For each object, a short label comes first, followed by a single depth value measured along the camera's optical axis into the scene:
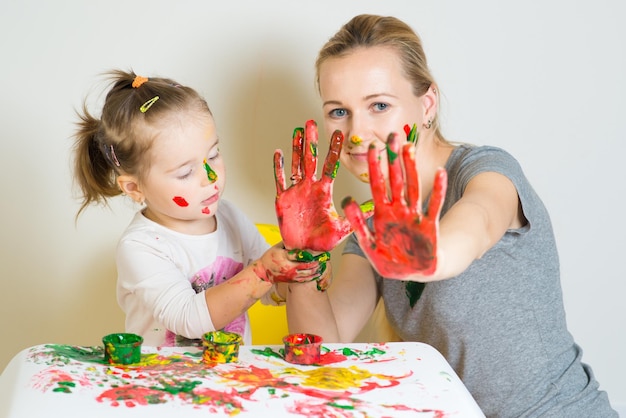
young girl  1.43
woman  1.50
